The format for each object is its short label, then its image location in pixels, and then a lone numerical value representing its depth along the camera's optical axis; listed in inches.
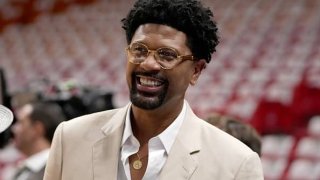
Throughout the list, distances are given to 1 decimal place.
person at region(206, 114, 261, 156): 170.0
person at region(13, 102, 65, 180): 205.3
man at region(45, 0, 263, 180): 144.1
